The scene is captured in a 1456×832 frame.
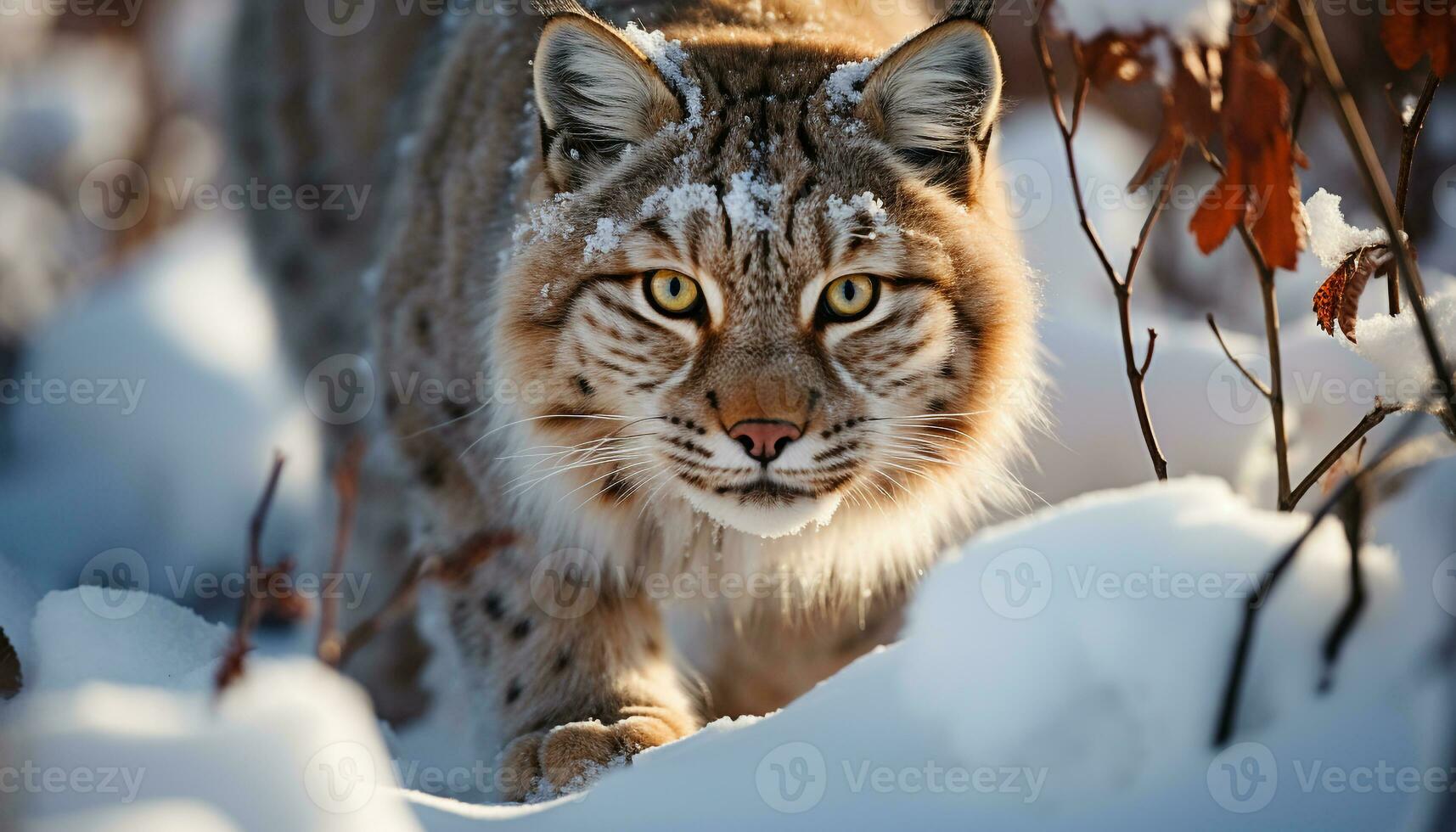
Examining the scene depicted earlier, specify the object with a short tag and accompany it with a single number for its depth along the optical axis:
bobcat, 4.76
